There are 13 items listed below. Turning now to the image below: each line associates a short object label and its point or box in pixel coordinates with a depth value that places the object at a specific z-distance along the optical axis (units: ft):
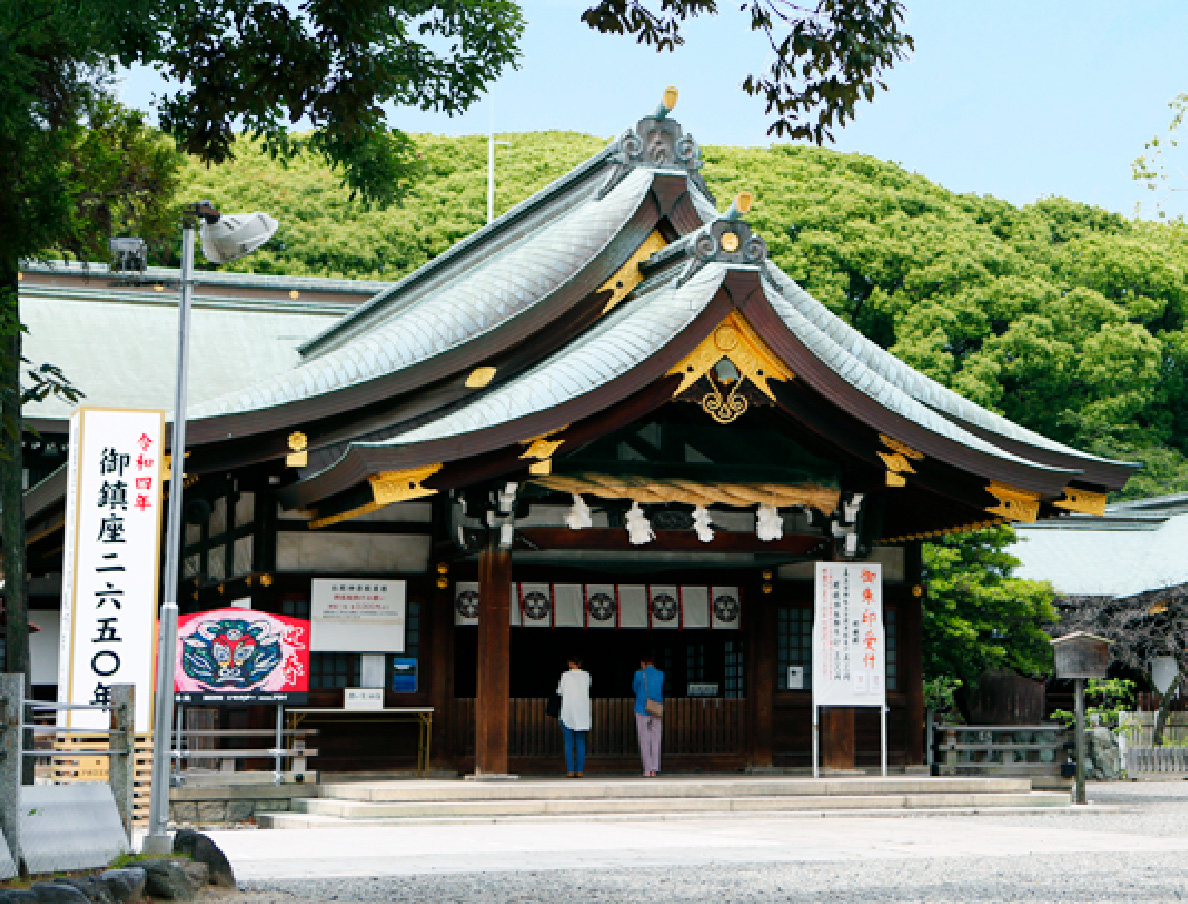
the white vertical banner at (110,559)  47.62
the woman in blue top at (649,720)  59.98
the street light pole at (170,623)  36.29
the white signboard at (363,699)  59.26
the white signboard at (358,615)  59.16
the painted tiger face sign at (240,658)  53.62
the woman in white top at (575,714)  58.80
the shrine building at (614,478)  55.21
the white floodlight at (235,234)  42.01
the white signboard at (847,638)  58.34
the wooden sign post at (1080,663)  60.35
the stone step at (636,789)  50.98
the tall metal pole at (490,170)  136.09
